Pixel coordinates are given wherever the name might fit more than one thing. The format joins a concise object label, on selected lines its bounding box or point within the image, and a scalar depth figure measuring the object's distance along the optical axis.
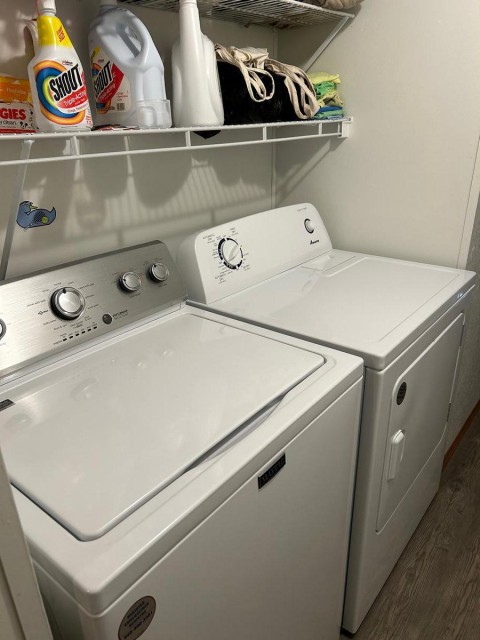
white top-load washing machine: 0.73
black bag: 1.57
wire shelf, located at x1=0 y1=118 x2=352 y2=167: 1.13
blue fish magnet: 1.34
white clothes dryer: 1.36
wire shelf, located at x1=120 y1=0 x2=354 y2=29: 1.50
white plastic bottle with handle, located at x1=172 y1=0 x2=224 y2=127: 1.36
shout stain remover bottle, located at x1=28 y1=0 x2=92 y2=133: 1.09
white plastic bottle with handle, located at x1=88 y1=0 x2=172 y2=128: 1.28
